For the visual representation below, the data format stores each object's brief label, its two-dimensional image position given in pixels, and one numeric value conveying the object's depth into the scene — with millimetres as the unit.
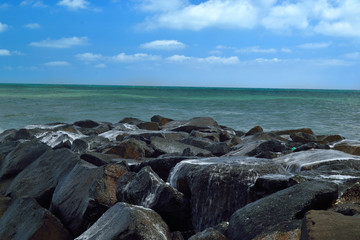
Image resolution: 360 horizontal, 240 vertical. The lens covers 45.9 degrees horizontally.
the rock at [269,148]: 5957
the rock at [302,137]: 8055
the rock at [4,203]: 5066
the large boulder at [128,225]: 3100
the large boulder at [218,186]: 3852
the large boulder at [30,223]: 3934
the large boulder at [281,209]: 2768
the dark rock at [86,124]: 11336
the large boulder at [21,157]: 6073
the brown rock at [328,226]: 2163
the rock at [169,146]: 6453
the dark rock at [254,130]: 10234
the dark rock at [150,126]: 10719
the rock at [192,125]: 9922
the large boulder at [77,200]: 4090
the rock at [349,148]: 6449
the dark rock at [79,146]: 7012
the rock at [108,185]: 4156
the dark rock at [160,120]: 12138
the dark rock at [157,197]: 3896
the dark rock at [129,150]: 6273
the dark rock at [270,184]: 3457
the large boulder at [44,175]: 5086
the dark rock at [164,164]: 4816
